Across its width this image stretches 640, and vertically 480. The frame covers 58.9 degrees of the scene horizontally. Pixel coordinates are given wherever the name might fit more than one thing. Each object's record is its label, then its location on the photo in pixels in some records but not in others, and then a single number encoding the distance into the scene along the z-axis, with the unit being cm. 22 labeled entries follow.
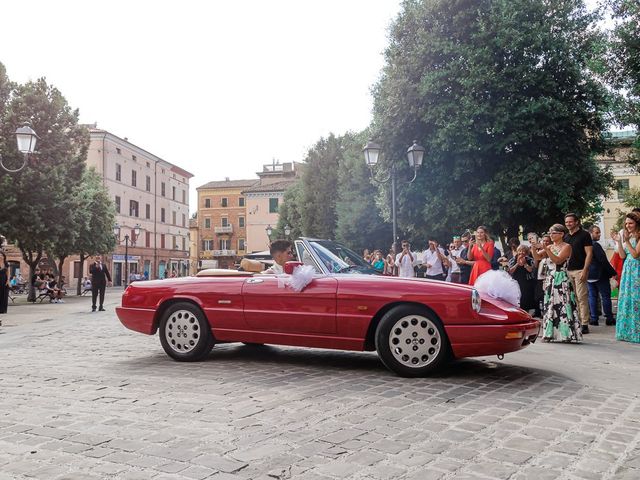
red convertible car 534
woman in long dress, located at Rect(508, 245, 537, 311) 1096
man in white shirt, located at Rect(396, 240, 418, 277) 1460
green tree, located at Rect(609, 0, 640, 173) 1531
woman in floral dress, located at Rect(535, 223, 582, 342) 838
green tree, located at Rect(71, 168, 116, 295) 2997
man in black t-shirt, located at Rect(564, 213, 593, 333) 946
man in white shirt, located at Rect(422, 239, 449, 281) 1342
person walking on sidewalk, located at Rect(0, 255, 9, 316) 1481
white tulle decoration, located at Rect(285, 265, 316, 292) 596
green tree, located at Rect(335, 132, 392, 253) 3700
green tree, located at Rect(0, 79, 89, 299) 2278
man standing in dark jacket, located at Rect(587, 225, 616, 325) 1107
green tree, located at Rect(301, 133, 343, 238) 4819
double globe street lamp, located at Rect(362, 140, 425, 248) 1733
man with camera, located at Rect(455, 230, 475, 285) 1320
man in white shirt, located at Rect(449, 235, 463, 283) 1357
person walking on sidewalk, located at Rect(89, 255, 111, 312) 1781
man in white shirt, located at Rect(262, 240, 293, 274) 671
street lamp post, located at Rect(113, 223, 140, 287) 4839
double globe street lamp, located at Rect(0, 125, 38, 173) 1570
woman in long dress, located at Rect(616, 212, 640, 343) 852
